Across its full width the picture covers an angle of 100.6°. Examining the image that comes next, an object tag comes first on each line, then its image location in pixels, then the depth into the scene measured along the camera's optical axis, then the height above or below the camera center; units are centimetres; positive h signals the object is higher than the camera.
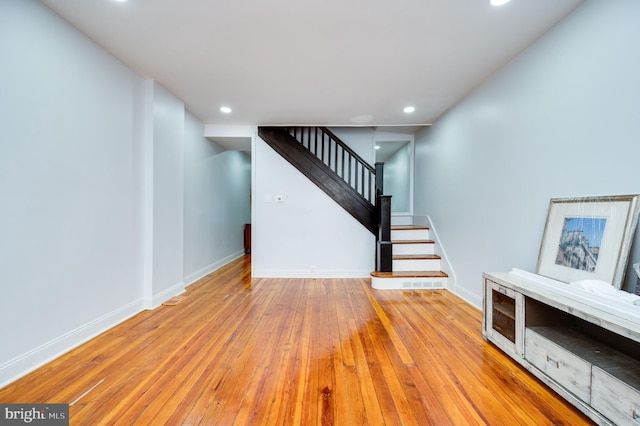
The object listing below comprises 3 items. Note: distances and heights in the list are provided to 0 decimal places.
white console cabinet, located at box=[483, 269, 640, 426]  120 -76
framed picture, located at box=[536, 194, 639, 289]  149 -17
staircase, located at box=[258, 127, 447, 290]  398 +37
